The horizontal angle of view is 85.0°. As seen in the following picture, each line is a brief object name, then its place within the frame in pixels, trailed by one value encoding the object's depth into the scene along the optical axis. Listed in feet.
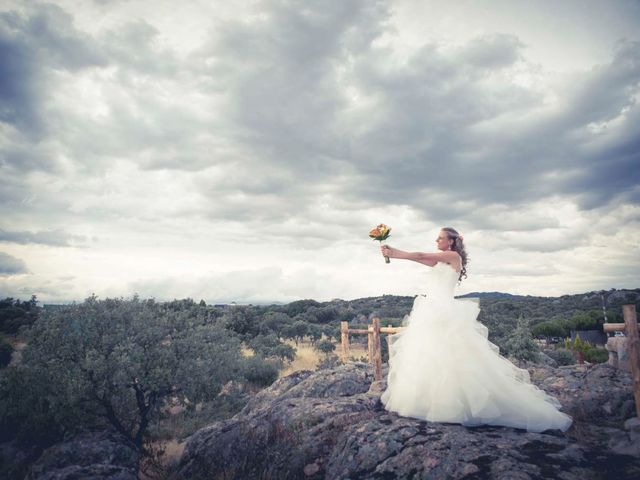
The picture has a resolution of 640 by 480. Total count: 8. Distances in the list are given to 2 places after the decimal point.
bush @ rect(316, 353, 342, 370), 52.98
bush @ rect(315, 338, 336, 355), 80.74
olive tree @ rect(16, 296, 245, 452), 25.13
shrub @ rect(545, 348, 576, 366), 60.24
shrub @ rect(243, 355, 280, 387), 51.31
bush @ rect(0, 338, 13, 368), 60.18
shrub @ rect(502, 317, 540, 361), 56.39
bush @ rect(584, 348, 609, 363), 61.81
